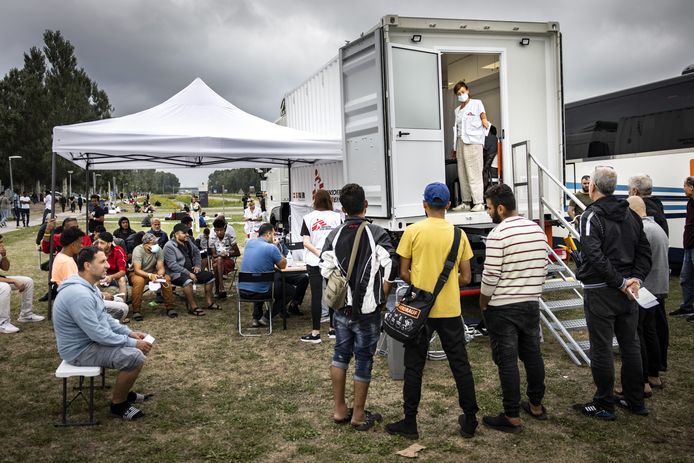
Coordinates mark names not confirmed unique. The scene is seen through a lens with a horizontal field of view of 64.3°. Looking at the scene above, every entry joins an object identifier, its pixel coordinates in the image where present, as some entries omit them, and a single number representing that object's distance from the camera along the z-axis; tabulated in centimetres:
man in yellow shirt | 341
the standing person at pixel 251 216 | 1362
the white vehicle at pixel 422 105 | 577
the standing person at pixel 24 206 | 2419
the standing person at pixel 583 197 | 923
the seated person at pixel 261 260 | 642
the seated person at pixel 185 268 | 752
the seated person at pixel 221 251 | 871
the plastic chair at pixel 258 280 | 634
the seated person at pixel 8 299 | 655
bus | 926
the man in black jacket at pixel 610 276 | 361
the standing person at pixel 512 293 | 356
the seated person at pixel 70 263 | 570
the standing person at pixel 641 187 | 430
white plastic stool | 374
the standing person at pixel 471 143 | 642
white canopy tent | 710
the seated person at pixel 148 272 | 729
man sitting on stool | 373
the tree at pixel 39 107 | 4522
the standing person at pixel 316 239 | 557
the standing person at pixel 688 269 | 658
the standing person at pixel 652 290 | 418
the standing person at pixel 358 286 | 352
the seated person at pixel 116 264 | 726
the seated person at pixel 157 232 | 828
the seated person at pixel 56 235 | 718
